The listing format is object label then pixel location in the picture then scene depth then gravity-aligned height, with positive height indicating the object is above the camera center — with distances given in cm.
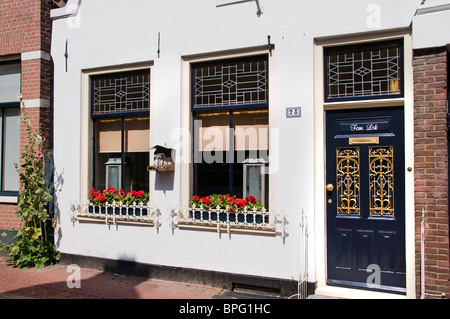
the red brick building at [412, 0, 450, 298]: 450 +20
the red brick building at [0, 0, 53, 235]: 720 +174
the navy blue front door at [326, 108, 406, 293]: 488 -39
